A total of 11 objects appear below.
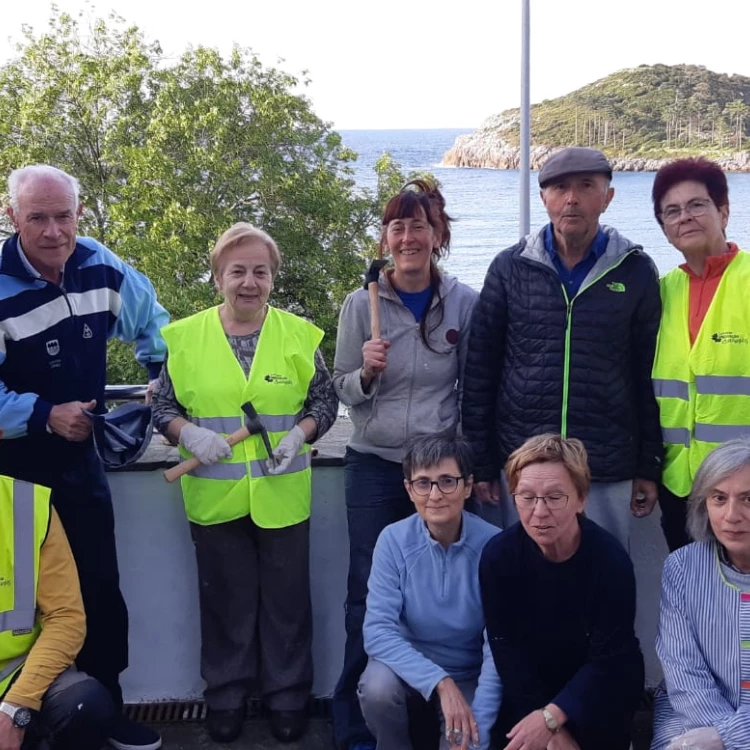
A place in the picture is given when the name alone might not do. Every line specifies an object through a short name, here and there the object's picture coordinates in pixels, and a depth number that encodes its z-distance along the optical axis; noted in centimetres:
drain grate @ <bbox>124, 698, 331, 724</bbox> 314
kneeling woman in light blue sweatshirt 254
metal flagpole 1088
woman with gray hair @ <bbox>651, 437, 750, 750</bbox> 226
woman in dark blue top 235
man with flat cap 257
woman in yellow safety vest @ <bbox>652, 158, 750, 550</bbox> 249
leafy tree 1788
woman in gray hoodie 279
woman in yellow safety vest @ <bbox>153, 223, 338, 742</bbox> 276
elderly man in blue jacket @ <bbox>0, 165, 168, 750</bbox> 263
